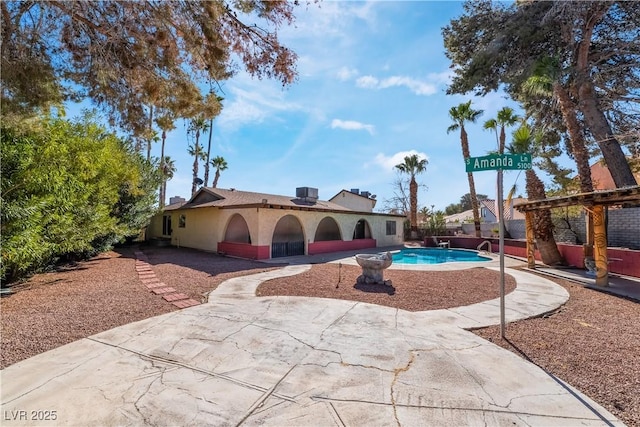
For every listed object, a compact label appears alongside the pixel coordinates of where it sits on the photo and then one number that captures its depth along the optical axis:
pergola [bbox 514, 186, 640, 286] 7.32
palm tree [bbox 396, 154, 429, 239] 28.75
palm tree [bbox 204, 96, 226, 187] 33.38
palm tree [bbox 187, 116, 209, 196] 31.77
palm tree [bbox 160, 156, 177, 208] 31.88
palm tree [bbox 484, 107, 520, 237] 21.59
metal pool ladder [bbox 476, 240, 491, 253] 19.56
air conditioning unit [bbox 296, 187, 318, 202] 20.82
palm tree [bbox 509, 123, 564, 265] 11.97
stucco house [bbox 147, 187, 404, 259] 14.48
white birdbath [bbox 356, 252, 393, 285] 8.34
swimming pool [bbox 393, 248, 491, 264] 16.49
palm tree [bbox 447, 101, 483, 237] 23.77
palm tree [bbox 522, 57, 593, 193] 10.97
